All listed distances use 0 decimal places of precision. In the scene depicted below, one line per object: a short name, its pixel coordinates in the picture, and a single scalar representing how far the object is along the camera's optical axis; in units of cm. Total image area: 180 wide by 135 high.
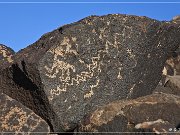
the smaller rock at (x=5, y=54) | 707
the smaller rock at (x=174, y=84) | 824
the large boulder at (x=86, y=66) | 627
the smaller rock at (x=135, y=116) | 523
